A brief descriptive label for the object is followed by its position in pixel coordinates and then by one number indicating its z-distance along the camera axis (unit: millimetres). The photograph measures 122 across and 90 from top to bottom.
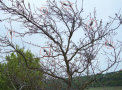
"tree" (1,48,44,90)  3551
